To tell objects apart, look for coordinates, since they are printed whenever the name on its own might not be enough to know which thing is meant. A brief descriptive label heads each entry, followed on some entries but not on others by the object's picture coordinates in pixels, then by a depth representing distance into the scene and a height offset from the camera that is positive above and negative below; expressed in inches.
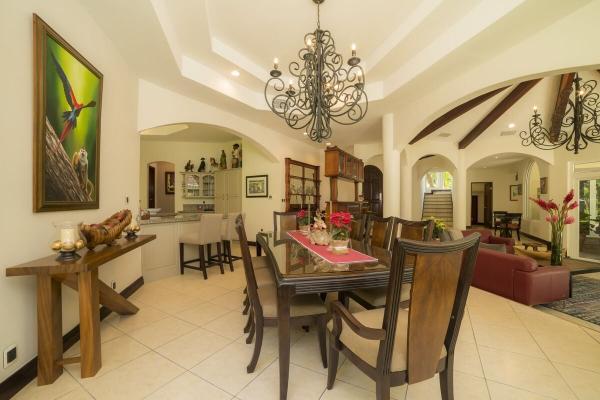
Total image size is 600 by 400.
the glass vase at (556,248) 126.3 -26.7
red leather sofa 108.1 -38.1
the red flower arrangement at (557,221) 125.8 -12.5
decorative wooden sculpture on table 67.3 -9.0
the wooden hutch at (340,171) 176.7 +21.2
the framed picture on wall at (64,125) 62.7 +22.1
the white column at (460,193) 272.1 +5.5
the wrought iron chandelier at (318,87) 84.7 +40.9
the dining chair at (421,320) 38.6 -21.5
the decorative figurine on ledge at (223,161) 264.8 +40.7
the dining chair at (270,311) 63.4 -29.9
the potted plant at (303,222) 108.8 -13.4
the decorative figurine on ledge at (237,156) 259.0 +45.5
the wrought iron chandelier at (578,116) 138.6 +48.4
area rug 101.7 -49.8
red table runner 67.0 -17.2
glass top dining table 54.1 -18.9
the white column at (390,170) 166.4 +19.5
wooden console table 55.7 -27.4
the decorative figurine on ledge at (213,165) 271.1 +37.9
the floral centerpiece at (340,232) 76.3 -11.1
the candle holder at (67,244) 58.9 -11.0
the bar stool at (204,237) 139.7 -22.7
